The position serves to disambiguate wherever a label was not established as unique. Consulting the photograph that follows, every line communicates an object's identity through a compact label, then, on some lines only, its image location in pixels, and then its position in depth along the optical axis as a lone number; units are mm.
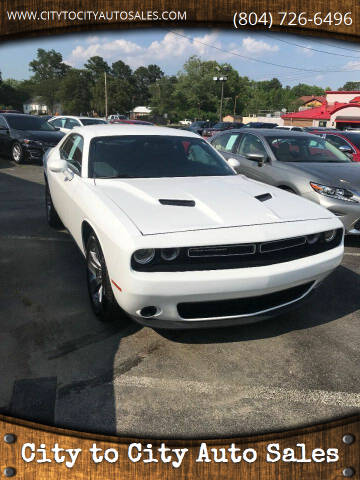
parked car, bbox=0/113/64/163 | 11516
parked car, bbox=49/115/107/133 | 14391
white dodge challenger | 2406
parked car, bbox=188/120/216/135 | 32094
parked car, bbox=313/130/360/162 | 9661
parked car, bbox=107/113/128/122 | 47638
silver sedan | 5160
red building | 39625
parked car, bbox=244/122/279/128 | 32853
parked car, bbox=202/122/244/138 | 25284
